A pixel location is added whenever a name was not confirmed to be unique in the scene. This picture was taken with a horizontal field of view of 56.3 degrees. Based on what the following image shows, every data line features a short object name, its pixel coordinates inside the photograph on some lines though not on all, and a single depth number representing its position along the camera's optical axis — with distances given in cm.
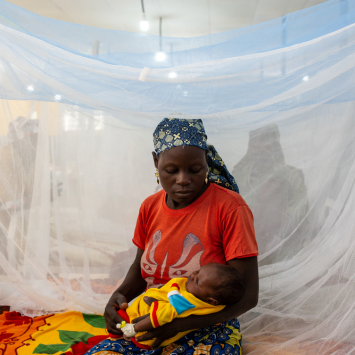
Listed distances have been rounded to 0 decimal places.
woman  121
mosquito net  134
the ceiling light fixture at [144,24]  485
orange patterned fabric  161
